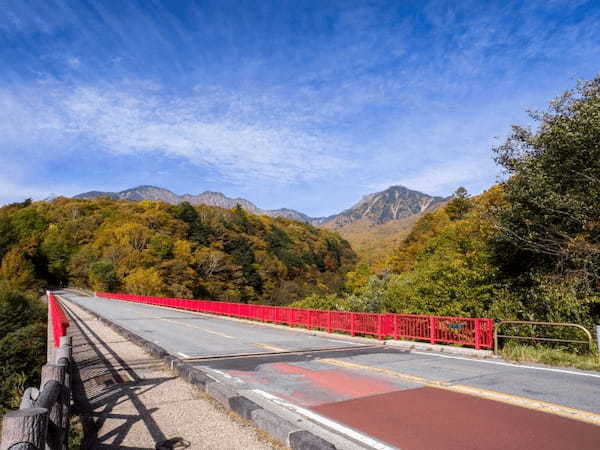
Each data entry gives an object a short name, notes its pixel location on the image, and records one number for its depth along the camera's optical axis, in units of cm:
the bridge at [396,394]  451
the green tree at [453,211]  5098
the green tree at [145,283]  6344
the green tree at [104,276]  6850
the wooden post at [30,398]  345
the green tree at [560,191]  1220
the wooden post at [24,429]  253
